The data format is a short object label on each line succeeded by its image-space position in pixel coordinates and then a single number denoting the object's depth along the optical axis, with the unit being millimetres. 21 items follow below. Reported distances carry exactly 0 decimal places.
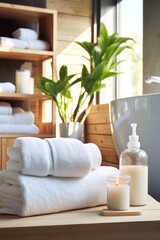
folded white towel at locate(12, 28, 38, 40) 2338
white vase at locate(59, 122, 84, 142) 2289
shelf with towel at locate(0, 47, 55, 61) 2281
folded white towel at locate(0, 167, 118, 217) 691
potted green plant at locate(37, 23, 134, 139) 2275
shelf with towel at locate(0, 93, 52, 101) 2262
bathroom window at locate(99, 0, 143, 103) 2422
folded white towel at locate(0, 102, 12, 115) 2223
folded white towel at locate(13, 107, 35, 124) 2264
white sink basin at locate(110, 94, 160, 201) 1325
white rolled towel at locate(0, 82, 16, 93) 2254
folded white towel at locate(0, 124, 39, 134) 2209
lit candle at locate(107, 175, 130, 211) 727
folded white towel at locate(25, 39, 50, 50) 2350
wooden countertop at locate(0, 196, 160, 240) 610
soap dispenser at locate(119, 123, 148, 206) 788
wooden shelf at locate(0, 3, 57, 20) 2301
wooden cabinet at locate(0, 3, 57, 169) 2271
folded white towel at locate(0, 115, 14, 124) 2209
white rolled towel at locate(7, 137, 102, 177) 716
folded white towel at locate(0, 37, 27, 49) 2254
